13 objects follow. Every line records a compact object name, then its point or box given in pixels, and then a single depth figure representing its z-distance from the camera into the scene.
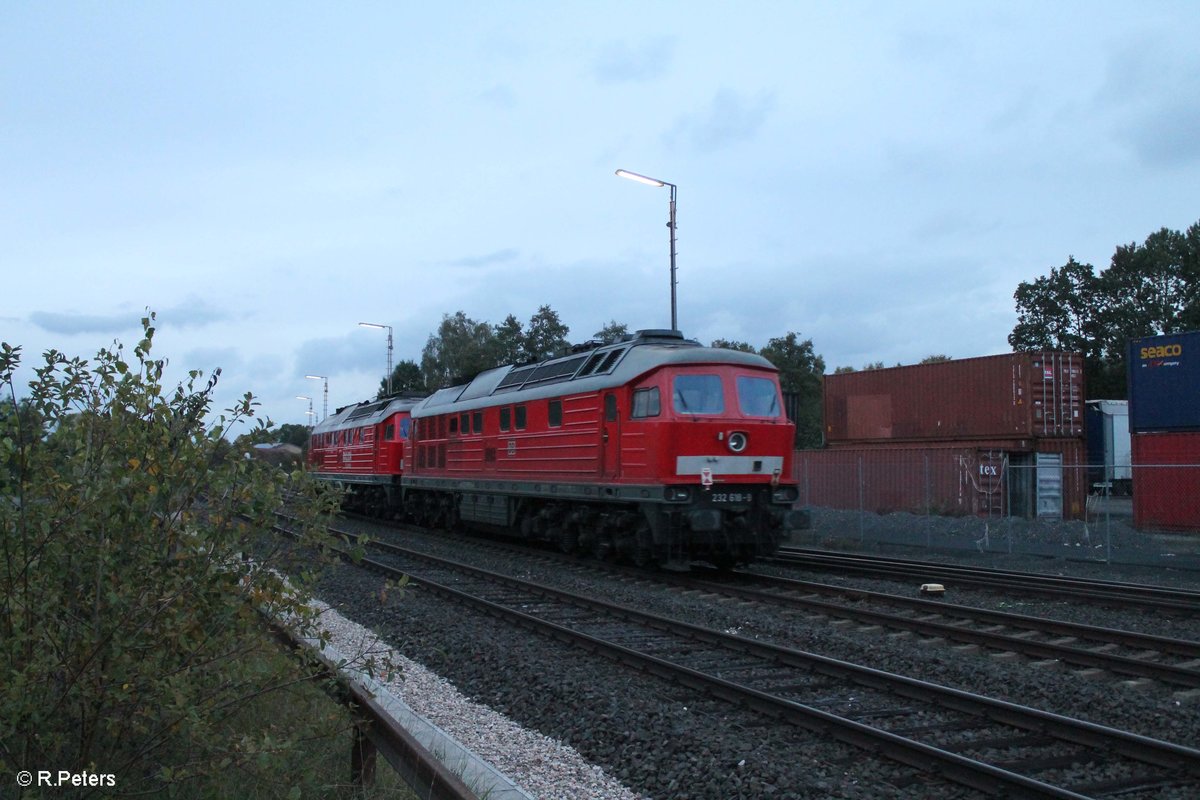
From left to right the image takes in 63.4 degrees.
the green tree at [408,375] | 69.12
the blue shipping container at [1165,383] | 21.39
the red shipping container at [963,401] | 25.38
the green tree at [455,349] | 58.54
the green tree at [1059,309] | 66.69
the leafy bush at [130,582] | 3.93
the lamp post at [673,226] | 19.38
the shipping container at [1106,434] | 33.75
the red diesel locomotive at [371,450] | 27.67
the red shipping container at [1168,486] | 20.12
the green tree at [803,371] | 56.09
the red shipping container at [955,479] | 24.11
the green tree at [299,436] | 66.44
